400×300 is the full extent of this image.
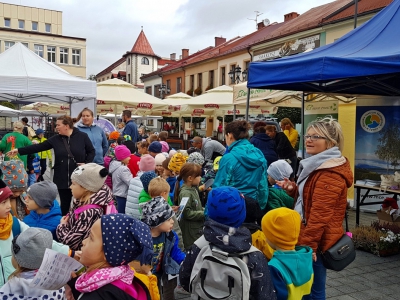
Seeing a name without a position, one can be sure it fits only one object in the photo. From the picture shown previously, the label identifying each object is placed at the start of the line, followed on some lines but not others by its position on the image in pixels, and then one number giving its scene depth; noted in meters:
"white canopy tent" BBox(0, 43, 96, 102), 6.88
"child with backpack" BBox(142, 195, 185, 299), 3.01
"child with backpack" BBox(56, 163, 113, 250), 2.92
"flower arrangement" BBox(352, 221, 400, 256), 5.54
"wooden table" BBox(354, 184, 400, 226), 5.92
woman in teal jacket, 3.83
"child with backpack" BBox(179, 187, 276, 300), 2.28
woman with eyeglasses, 2.94
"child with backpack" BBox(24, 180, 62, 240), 3.19
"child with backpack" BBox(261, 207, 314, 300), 2.55
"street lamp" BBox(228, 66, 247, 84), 16.11
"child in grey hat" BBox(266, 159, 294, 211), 4.00
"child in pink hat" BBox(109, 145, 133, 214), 5.52
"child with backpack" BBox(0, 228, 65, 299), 2.00
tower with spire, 65.06
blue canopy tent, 4.20
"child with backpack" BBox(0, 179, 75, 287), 2.58
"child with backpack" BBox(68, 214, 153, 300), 1.82
